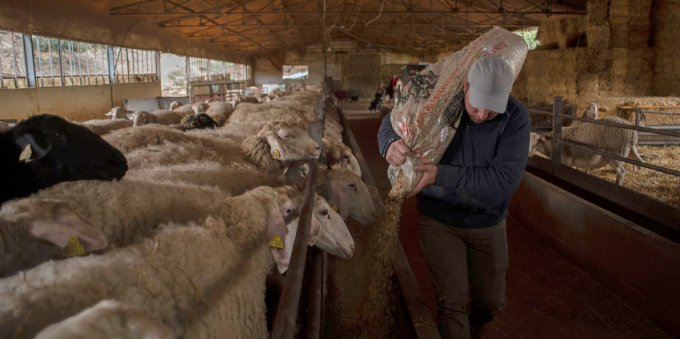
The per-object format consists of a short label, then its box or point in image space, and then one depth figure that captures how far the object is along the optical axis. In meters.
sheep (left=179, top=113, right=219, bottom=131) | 6.17
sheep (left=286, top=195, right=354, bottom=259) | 2.81
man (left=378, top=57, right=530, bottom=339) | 2.19
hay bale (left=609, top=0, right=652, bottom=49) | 11.34
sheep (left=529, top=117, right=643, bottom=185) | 6.80
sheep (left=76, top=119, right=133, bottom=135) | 5.60
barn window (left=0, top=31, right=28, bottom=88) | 8.75
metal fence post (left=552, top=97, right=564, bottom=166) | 6.22
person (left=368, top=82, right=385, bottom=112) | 24.08
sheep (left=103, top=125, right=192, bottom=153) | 4.11
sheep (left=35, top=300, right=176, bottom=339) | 1.04
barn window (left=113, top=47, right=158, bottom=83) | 13.82
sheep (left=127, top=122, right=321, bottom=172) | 4.07
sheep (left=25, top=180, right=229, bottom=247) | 2.30
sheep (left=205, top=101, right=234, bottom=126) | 8.14
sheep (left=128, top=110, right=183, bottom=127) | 7.30
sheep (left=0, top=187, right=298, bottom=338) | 1.33
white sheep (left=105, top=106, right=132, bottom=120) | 9.49
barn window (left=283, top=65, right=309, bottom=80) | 38.69
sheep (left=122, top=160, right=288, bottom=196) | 3.06
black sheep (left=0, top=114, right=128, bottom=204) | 2.27
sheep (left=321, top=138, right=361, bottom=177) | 5.40
